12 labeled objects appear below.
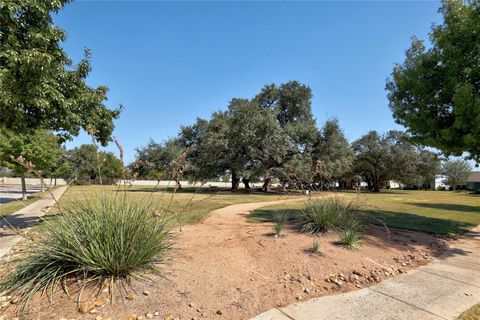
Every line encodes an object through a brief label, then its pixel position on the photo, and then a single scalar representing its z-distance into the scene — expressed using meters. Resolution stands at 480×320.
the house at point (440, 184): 57.69
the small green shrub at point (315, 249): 4.59
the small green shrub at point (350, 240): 5.01
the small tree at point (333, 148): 26.21
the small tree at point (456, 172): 55.62
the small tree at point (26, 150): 15.05
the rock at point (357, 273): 4.09
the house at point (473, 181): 59.91
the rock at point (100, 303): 2.78
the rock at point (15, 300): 2.84
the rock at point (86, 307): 2.67
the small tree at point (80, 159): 47.94
